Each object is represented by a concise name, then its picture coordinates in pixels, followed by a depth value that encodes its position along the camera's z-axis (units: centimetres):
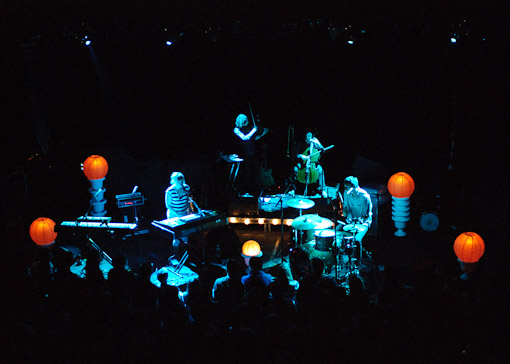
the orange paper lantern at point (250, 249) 798
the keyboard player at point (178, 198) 895
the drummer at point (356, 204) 859
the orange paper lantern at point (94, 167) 986
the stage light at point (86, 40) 927
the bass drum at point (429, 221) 938
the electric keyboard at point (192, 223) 816
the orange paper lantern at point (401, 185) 902
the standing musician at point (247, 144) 1038
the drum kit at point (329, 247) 795
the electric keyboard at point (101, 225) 854
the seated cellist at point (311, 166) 1012
